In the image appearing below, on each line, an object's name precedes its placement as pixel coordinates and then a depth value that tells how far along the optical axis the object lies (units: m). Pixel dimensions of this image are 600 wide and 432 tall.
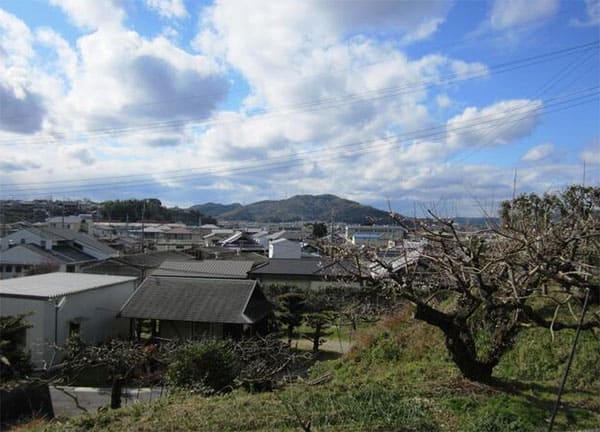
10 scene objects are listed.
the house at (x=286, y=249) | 35.41
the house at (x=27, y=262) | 27.38
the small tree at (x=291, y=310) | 15.84
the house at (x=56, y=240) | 29.88
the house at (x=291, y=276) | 23.86
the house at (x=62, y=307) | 13.18
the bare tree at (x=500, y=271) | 4.43
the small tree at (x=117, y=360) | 8.44
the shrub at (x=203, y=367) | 7.42
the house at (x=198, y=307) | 14.41
